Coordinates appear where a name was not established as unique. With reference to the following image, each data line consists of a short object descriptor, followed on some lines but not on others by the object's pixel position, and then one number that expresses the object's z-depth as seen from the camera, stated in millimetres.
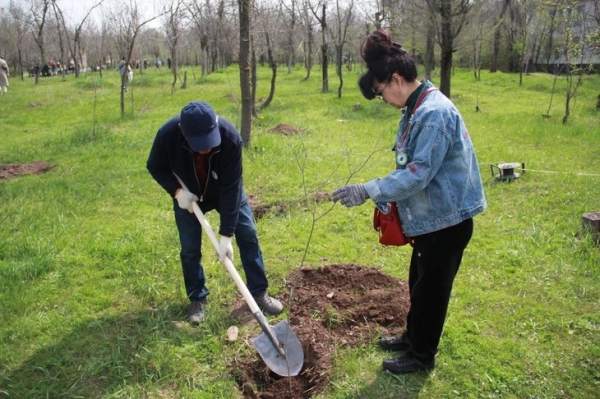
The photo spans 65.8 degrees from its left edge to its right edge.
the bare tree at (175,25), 11712
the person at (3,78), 17688
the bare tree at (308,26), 19597
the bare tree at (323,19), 16203
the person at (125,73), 11673
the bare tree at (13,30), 31577
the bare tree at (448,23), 12719
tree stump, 4156
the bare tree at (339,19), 16717
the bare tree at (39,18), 27269
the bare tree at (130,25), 10695
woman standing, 2037
